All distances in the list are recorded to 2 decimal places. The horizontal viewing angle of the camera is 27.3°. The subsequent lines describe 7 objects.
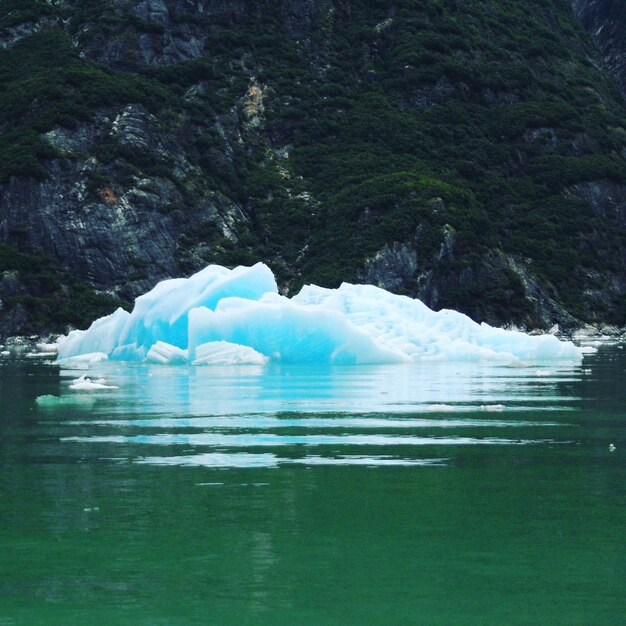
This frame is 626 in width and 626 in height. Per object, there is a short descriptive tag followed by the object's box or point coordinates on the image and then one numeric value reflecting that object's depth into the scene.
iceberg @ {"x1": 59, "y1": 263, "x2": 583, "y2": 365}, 51.28
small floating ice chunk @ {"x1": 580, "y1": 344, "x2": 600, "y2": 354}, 71.89
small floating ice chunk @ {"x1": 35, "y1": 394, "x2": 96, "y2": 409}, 32.19
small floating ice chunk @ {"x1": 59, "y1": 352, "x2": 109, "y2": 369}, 57.12
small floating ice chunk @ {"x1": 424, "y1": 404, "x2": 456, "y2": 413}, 29.72
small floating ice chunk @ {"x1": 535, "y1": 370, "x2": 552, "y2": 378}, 46.53
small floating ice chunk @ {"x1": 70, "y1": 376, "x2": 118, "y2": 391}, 36.06
